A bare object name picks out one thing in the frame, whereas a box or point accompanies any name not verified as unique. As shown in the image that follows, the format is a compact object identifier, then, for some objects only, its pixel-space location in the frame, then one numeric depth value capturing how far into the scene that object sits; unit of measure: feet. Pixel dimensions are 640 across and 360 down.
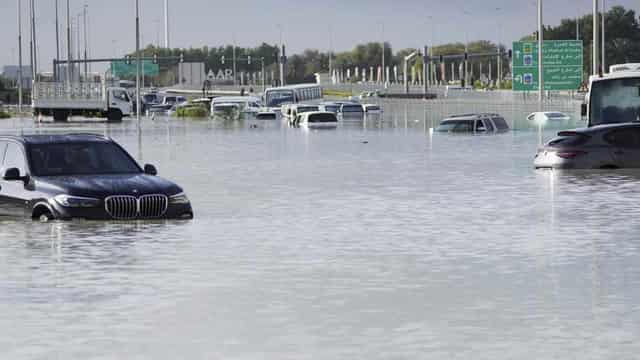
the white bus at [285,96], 478.59
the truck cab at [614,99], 150.82
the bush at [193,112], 422.82
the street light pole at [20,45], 499.92
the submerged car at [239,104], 417.08
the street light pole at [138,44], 270.46
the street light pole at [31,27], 455.63
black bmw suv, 75.15
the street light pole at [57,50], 514.97
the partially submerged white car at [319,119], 316.40
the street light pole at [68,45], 442.05
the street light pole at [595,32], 246.47
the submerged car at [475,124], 255.29
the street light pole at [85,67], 582.27
